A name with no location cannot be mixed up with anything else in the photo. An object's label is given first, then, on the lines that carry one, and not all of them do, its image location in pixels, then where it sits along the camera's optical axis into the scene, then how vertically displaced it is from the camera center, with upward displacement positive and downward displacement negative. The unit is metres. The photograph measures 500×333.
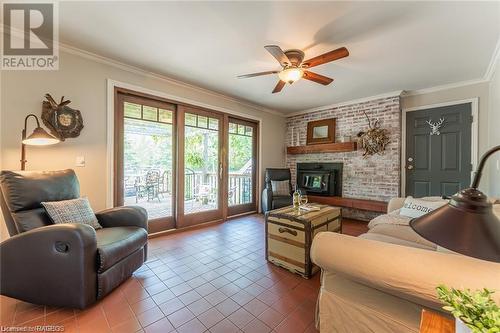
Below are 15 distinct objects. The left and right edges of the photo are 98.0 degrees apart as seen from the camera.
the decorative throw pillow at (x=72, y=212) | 1.90 -0.44
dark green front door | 3.45 +0.27
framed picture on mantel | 4.72 +0.77
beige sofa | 0.94 -0.55
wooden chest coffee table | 2.17 -0.74
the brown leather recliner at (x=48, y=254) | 1.59 -0.69
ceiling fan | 2.06 +1.05
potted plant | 0.55 -0.39
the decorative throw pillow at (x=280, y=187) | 4.60 -0.48
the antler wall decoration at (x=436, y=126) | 3.64 +0.69
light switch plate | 2.61 +0.03
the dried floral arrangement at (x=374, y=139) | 4.01 +0.50
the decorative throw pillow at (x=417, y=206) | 2.31 -0.44
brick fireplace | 3.92 +0.16
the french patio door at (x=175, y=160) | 3.10 +0.07
